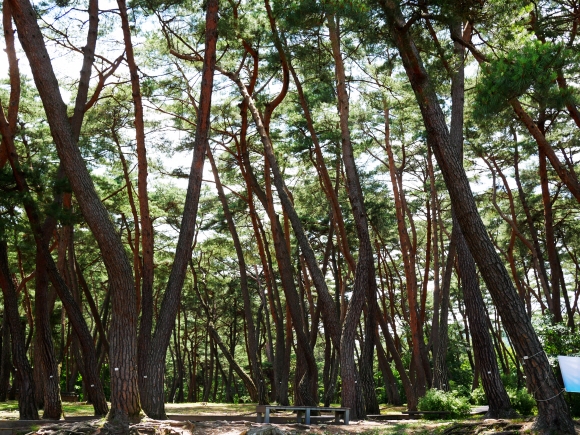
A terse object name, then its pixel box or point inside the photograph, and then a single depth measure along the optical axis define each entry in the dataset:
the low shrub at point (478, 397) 18.26
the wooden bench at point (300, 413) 10.48
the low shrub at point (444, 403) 13.55
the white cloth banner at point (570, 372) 8.06
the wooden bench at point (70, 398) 23.41
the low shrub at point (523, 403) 13.16
